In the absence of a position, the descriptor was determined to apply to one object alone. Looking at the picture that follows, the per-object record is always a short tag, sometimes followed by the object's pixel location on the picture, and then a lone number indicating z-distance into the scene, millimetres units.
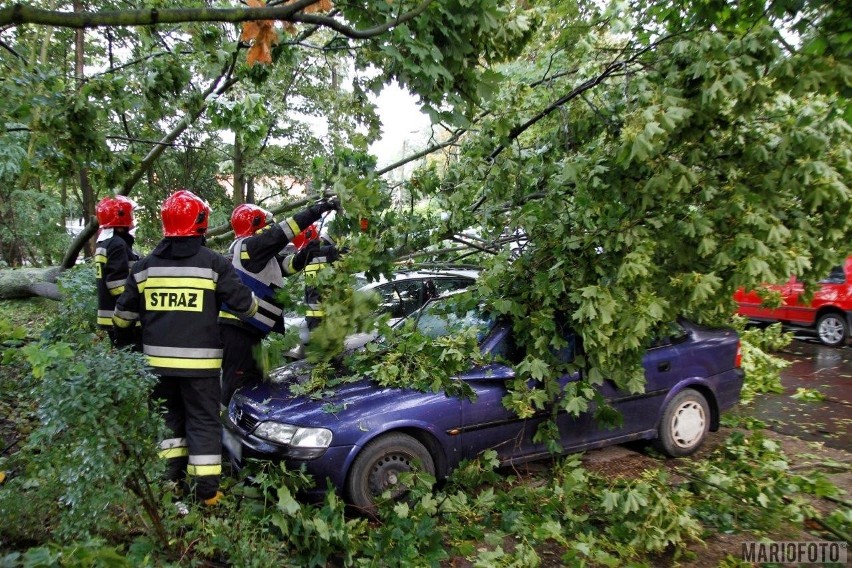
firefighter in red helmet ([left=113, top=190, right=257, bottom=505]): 3436
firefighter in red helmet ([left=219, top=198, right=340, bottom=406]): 4352
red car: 8898
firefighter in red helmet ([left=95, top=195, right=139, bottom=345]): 4578
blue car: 3500
